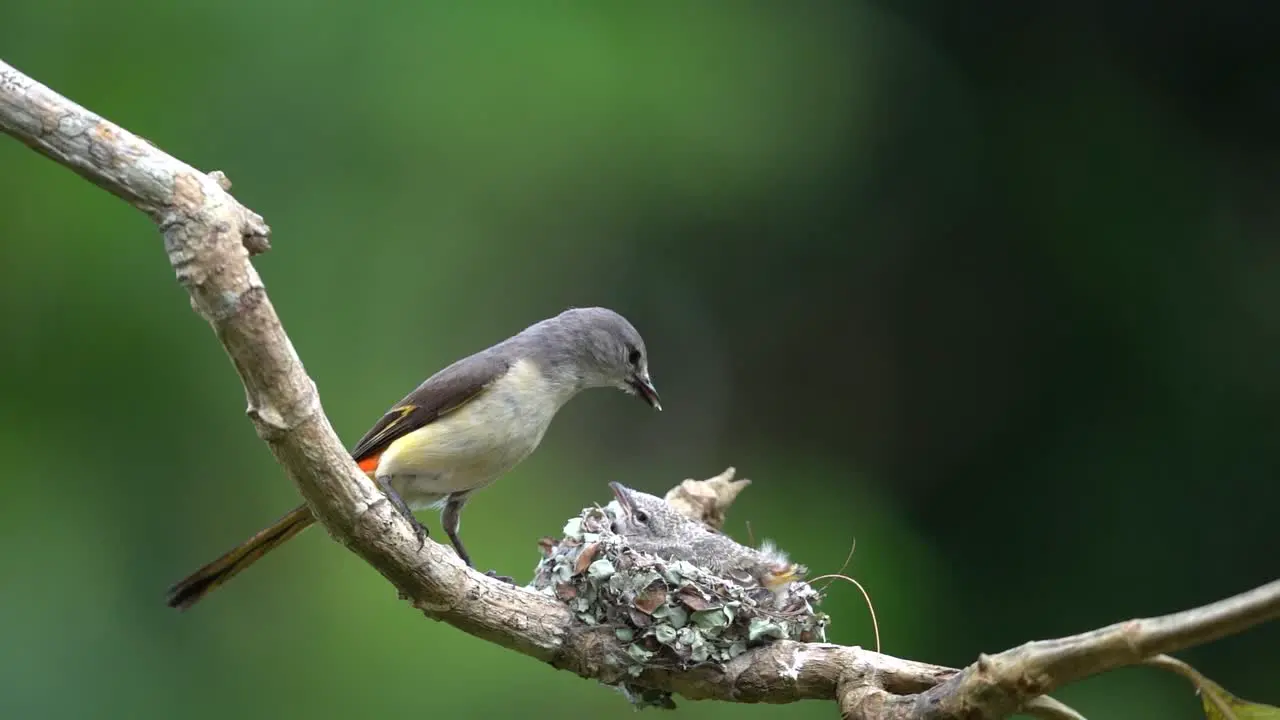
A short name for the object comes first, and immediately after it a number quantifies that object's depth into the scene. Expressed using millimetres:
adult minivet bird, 9219
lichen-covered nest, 8422
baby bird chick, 9508
